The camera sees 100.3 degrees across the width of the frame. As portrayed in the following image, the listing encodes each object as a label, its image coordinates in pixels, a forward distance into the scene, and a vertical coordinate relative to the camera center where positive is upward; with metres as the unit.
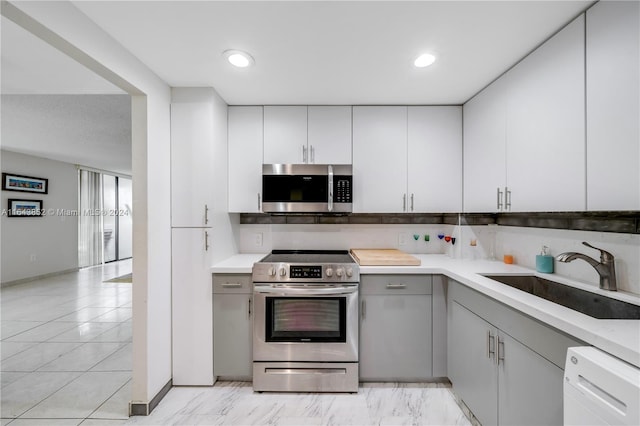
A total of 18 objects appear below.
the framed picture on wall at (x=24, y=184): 4.75 +0.54
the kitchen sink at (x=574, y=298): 1.28 -0.48
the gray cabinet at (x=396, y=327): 2.06 -0.89
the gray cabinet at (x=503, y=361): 1.12 -0.77
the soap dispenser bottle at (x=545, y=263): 1.80 -0.34
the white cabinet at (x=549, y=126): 1.28 +0.47
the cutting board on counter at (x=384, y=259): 2.10 -0.38
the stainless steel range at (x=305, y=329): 2.01 -0.89
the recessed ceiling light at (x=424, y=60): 1.64 +0.96
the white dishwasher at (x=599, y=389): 0.74 -0.54
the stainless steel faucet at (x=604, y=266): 1.37 -0.28
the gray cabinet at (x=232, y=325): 2.08 -0.88
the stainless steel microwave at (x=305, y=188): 2.29 +0.21
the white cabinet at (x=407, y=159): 2.41 +0.48
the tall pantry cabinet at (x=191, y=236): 2.05 -0.18
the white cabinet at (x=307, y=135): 2.40 +0.70
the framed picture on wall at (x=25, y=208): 4.82 +0.08
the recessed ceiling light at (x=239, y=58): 1.62 +0.96
